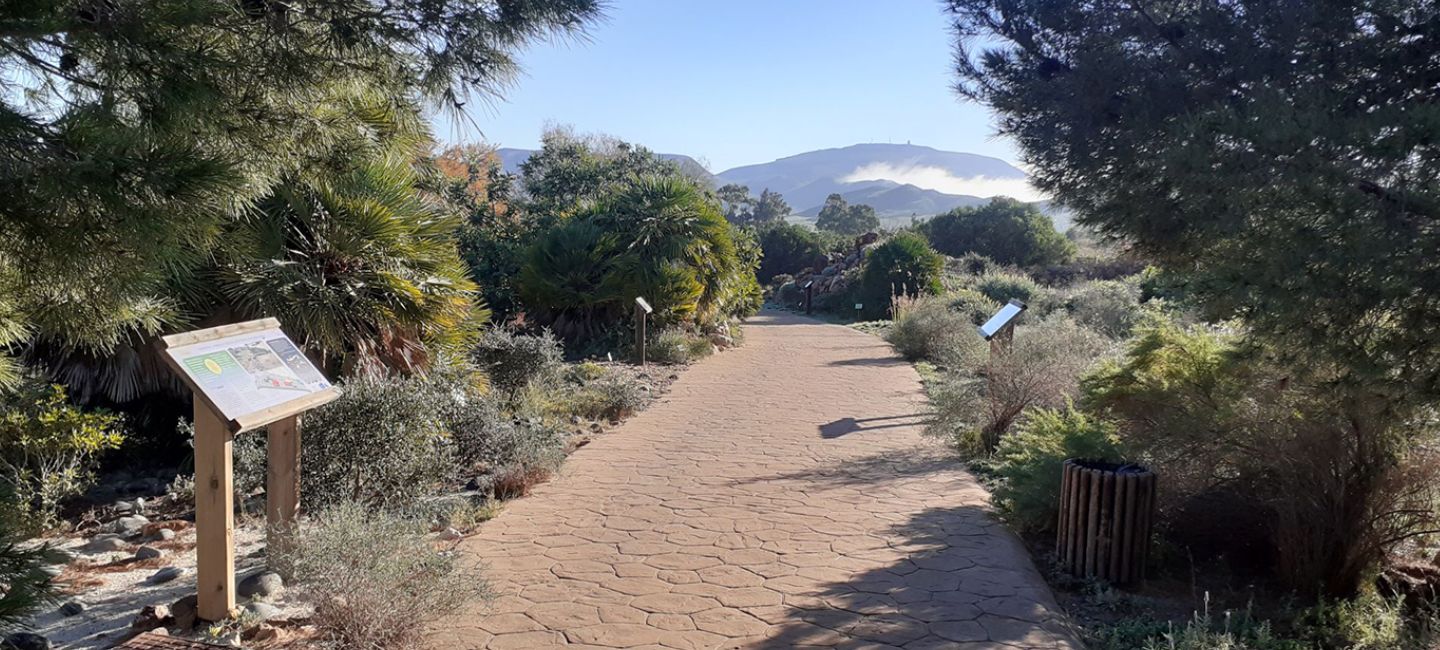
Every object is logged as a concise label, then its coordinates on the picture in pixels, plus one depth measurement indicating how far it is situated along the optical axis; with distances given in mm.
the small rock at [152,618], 4164
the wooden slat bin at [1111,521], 5129
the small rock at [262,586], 4574
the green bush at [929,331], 15357
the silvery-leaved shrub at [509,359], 10055
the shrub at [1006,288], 24344
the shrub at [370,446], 5555
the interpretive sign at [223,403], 3893
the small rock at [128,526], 5789
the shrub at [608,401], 10344
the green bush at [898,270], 26625
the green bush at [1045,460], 5793
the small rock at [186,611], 4141
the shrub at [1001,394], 8516
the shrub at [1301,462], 5020
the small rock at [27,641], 3895
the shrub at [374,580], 3871
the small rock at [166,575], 4918
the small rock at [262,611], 4250
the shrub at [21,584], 2123
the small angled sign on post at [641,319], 14359
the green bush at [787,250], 46719
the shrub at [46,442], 5582
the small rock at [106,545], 5441
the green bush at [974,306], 19281
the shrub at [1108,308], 15930
